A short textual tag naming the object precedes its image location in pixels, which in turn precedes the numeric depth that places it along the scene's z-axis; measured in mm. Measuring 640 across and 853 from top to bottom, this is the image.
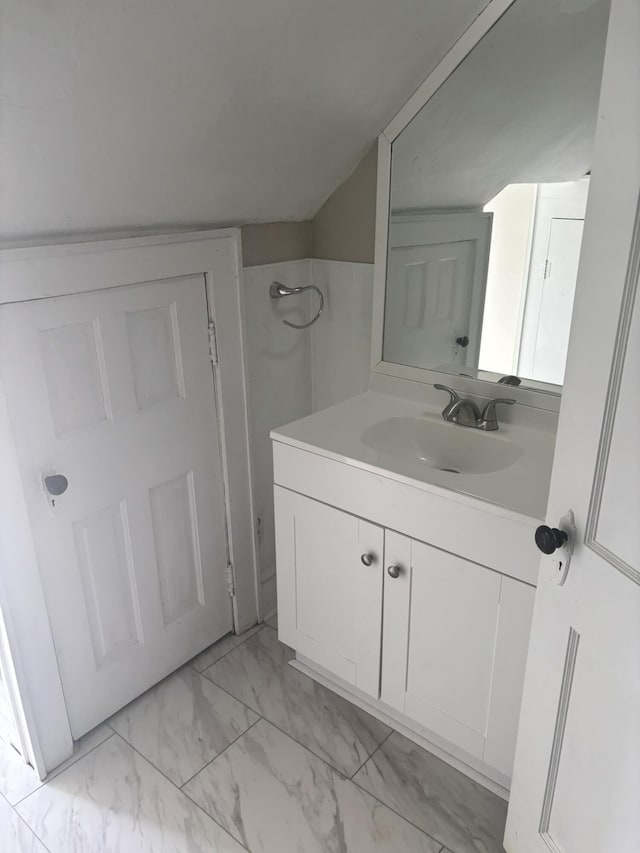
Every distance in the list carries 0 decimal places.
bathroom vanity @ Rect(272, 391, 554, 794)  1387
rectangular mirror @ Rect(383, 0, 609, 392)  1423
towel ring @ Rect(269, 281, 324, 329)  1974
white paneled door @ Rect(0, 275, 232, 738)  1484
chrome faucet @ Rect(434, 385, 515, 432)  1681
